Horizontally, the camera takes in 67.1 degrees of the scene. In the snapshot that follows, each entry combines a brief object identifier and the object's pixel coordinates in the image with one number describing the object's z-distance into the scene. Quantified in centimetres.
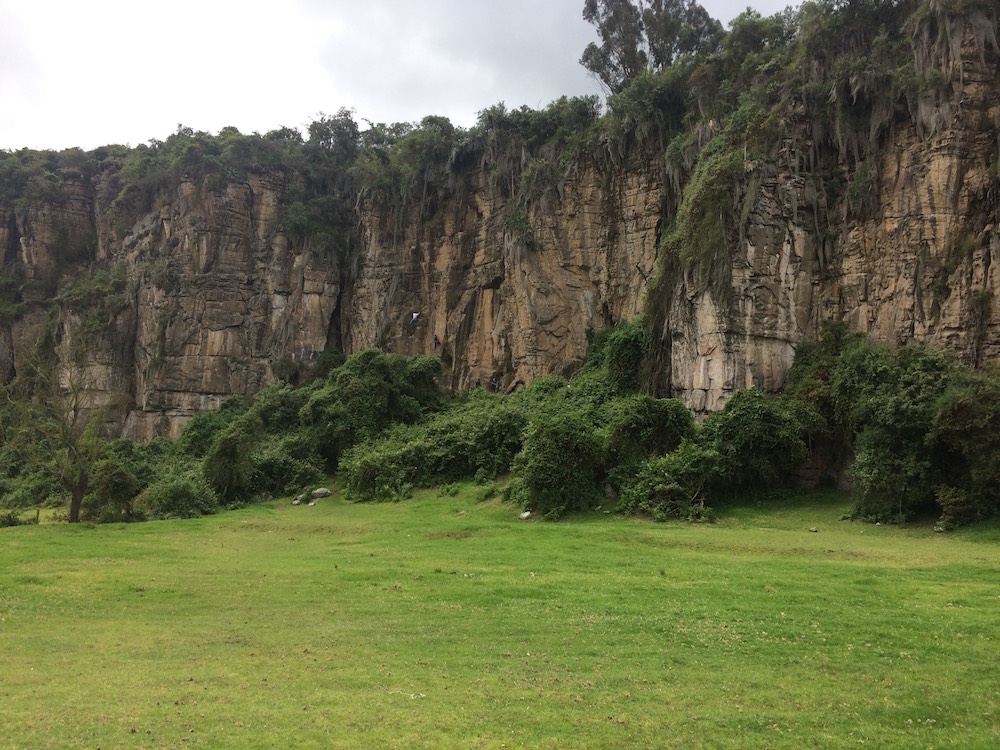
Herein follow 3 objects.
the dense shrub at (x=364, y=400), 3228
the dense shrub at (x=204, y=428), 3662
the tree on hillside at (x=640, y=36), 3772
